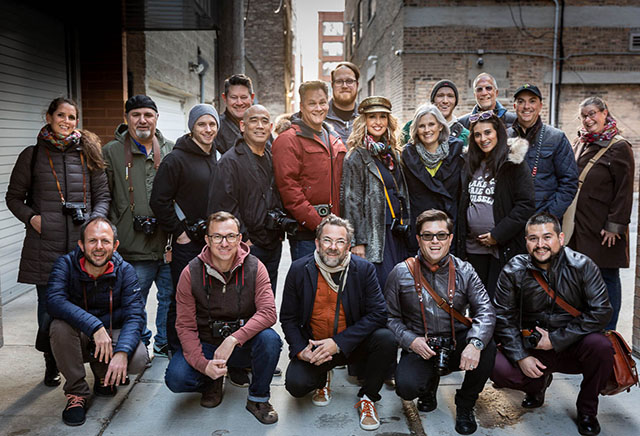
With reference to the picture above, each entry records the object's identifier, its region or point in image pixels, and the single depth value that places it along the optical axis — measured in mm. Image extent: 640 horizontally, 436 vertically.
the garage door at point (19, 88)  5188
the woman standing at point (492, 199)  3734
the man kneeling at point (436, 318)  3100
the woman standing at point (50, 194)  3633
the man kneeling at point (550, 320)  3043
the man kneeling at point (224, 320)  3203
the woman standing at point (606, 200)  4066
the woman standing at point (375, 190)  3723
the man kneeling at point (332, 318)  3244
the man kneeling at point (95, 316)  3121
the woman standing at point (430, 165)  3834
